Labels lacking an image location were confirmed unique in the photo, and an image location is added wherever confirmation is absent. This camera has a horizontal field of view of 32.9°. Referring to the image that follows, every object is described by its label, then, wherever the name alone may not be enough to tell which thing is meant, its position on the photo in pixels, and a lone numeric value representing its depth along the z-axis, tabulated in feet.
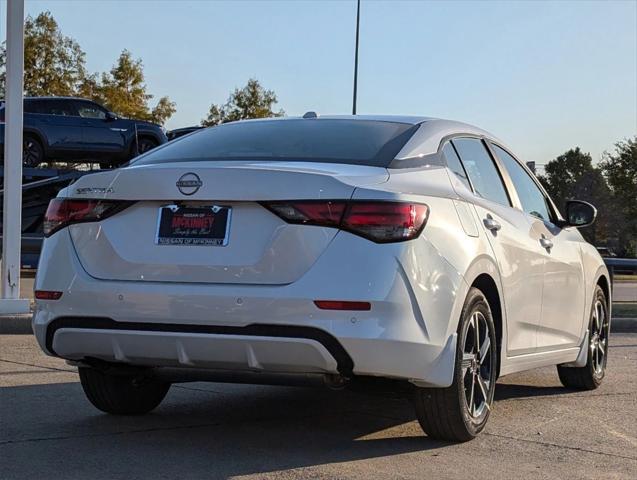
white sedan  15.14
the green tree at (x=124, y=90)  155.94
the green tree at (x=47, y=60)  144.46
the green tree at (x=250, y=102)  185.97
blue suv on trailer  67.92
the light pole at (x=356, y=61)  119.03
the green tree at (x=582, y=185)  273.25
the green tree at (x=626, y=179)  194.76
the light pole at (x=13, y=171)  36.88
